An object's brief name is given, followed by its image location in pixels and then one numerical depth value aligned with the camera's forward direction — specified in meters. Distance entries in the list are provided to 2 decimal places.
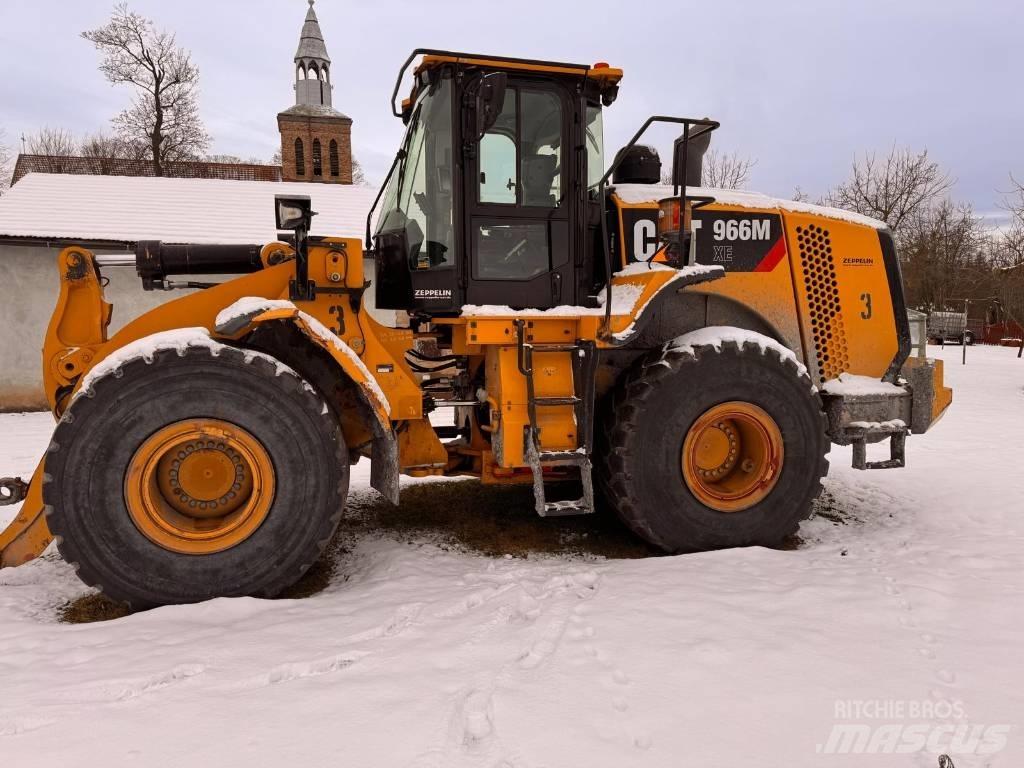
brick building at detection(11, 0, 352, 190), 31.50
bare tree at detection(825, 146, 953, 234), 22.17
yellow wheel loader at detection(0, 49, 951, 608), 3.25
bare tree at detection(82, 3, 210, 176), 25.80
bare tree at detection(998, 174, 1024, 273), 15.03
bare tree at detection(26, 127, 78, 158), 39.78
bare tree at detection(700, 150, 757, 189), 19.16
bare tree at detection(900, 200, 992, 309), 28.64
